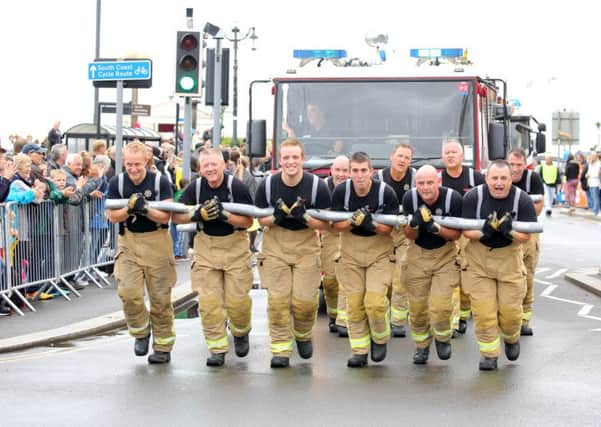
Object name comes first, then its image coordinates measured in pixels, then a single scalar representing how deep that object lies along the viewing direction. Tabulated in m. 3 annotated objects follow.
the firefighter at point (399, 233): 12.33
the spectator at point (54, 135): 27.14
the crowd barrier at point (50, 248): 13.87
